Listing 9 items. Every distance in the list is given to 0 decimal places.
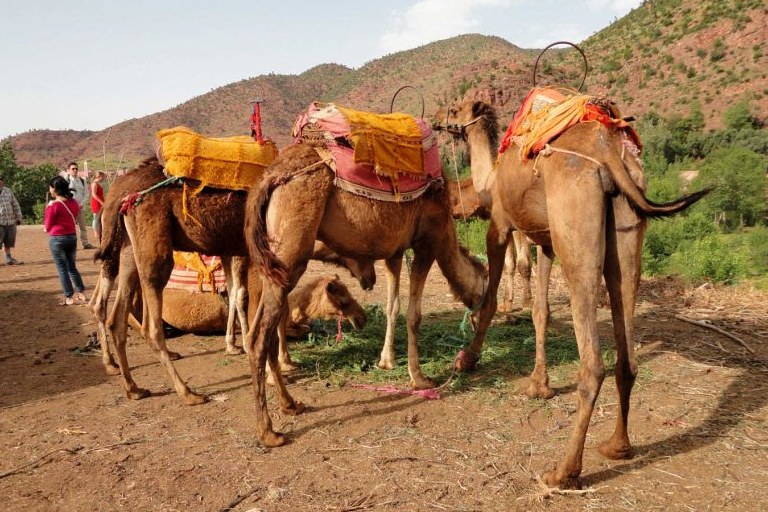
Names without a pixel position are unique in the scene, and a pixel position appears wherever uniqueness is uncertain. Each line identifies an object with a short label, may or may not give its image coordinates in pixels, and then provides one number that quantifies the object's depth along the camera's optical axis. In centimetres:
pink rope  511
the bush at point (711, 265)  980
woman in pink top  891
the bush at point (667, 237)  1202
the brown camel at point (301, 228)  423
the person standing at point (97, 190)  1238
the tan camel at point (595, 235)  347
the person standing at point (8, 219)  1226
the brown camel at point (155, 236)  512
